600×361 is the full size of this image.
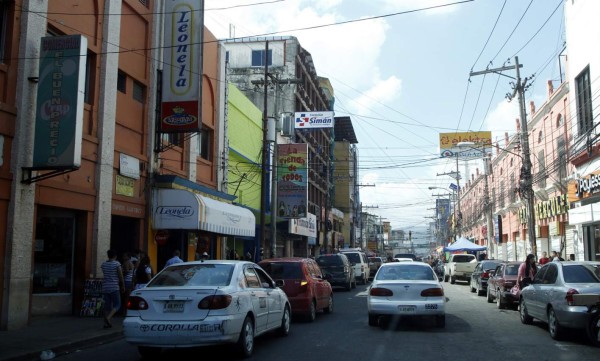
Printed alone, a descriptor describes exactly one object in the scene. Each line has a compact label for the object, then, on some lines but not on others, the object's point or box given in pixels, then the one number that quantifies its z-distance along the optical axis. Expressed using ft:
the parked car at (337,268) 82.07
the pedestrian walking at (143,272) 45.32
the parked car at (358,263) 102.89
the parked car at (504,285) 55.42
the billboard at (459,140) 219.00
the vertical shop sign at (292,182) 102.17
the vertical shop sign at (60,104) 39.73
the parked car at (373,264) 128.68
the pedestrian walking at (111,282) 40.37
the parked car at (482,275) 73.14
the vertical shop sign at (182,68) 59.06
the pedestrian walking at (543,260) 72.46
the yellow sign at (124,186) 53.72
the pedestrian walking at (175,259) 47.93
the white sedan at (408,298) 39.17
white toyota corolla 26.43
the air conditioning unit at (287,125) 125.18
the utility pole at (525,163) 79.20
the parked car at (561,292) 32.48
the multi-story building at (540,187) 92.84
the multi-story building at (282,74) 140.77
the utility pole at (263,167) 78.12
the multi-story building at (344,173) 253.24
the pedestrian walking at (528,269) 50.60
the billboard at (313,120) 130.52
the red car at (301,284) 44.39
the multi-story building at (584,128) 73.92
